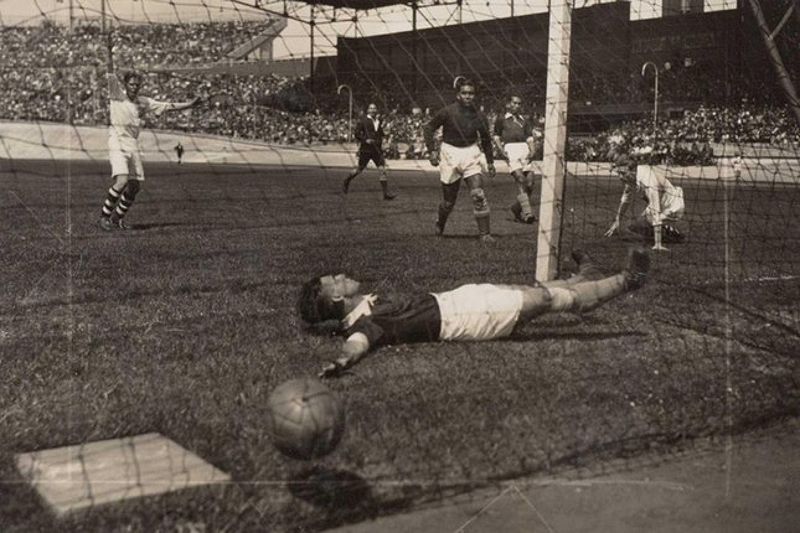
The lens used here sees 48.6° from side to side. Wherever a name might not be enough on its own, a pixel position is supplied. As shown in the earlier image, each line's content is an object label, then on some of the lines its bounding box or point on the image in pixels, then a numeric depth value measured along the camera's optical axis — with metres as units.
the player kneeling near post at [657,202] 10.91
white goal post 6.30
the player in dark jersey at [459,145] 11.21
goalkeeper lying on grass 5.32
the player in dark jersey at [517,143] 14.46
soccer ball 3.41
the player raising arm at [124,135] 11.43
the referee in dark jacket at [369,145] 17.91
